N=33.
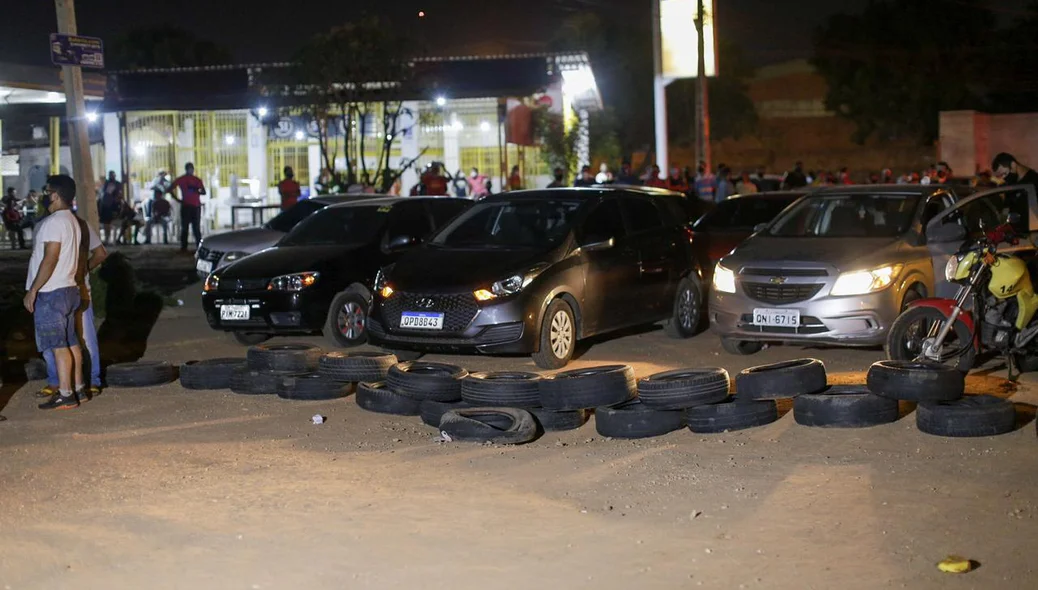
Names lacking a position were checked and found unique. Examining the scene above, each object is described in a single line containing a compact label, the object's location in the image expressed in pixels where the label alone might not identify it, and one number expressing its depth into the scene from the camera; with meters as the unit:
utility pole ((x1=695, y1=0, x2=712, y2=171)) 29.75
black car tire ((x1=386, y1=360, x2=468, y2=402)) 9.14
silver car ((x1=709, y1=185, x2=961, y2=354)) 11.05
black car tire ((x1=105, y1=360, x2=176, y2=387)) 11.09
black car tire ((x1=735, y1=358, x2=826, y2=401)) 8.64
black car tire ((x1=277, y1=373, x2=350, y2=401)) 10.20
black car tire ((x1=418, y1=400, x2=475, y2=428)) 8.91
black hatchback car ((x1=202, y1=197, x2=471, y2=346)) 13.02
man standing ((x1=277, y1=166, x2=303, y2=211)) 26.09
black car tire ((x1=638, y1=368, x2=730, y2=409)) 8.50
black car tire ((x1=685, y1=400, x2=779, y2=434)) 8.52
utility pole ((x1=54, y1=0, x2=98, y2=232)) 15.98
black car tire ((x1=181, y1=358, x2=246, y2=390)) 10.81
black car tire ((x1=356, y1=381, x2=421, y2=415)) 9.37
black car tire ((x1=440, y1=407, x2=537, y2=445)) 8.35
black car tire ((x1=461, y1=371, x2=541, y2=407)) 8.89
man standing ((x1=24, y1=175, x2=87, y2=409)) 9.67
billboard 32.12
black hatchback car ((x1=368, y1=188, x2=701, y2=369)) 11.15
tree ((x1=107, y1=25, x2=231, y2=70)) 86.38
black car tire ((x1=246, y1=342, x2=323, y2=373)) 10.58
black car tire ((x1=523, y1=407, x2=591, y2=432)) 8.78
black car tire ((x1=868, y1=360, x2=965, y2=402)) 8.30
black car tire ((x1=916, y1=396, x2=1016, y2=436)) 8.05
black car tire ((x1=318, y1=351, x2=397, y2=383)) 10.15
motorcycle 10.05
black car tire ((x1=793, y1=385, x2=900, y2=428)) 8.45
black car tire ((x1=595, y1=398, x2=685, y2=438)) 8.48
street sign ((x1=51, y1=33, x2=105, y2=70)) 14.78
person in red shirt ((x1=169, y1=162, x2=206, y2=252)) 26.19
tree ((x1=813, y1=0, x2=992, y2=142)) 74.44
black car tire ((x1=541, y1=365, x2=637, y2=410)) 8.69
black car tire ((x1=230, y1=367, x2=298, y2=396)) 10.41
